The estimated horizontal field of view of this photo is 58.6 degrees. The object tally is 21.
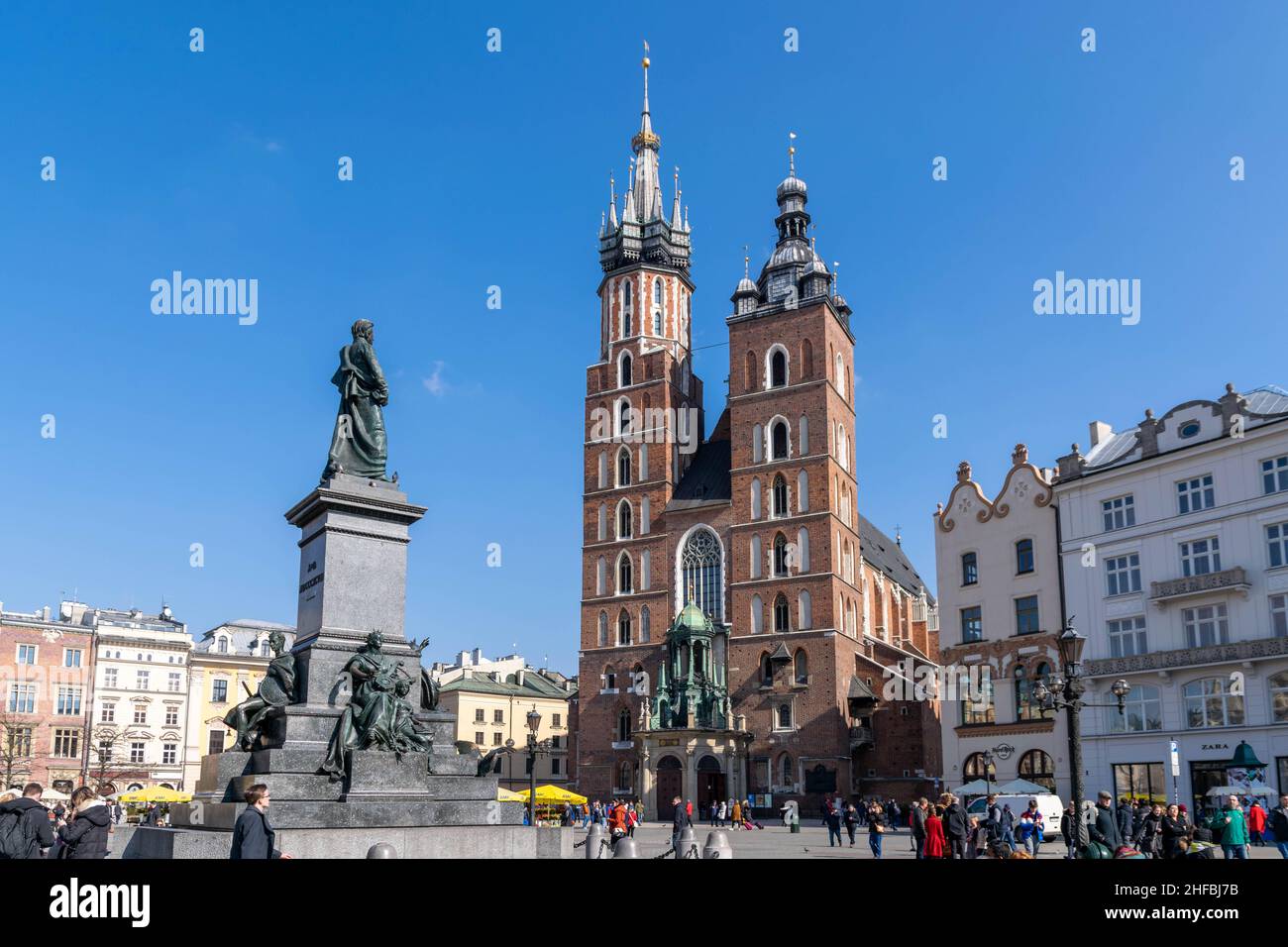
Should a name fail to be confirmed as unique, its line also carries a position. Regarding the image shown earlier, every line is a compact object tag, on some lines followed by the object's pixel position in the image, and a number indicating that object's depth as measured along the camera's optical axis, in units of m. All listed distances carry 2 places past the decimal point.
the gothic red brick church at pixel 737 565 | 55.78
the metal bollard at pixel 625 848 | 15.26
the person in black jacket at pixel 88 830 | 9.73
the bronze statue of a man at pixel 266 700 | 14.41
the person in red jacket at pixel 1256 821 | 23.80
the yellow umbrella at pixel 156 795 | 33.31
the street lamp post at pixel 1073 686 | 18.19
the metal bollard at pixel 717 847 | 16.95
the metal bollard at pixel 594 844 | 19.02
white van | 33.38
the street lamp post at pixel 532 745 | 29.70
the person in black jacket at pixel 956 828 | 18.19
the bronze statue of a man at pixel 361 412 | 16.83
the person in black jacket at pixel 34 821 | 9.20
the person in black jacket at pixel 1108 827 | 14.74
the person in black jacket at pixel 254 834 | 7.76
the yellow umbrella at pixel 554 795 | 38.12
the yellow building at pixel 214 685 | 69.69
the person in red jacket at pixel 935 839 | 17.59
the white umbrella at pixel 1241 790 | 30.61
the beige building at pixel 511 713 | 81.12
